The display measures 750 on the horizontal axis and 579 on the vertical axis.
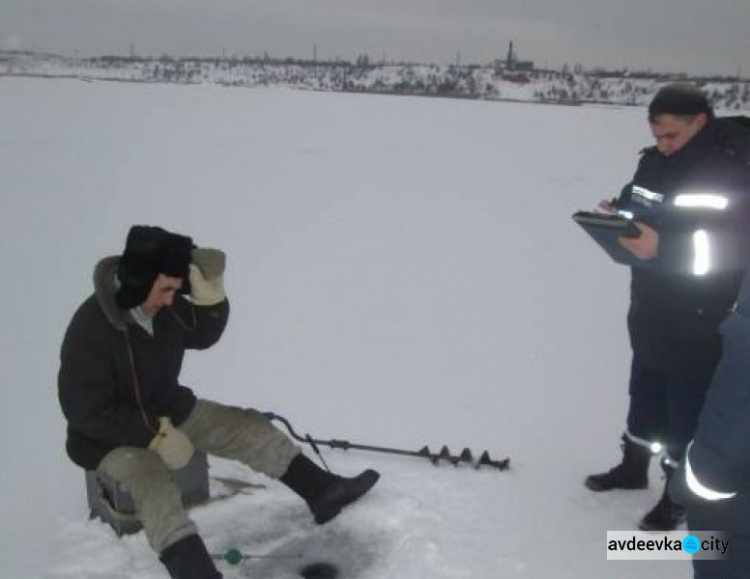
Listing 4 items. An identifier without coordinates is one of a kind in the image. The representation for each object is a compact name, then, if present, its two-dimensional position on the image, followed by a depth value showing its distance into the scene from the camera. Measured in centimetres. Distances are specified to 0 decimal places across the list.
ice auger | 323
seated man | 234
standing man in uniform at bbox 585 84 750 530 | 228
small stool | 258
